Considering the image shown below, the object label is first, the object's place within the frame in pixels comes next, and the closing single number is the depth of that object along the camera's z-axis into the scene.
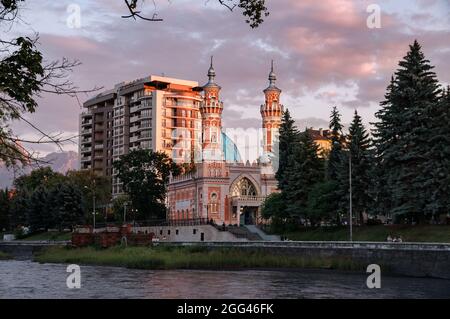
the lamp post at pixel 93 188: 123.71
